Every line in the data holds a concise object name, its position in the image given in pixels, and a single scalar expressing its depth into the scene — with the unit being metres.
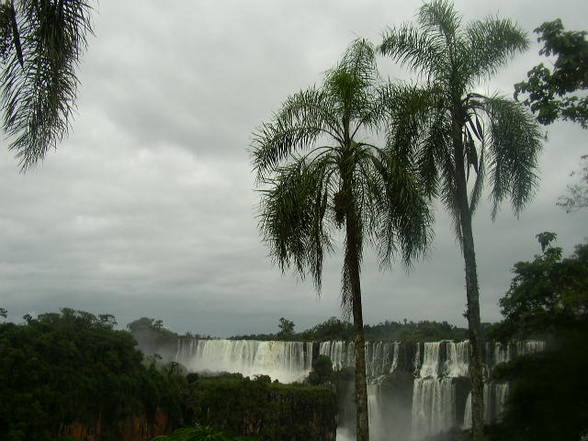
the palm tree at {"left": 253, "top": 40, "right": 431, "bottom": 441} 12.12
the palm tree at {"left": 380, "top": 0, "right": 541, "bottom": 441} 14.02
